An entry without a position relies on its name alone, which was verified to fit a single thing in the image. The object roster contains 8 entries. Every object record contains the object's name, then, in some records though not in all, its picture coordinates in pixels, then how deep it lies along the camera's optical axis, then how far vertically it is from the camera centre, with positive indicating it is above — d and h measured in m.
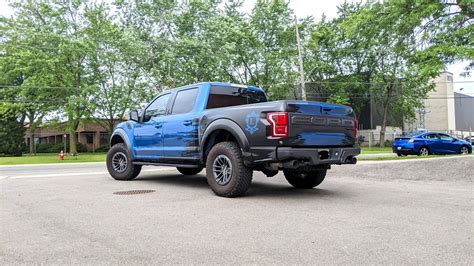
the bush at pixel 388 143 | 48.22 -1.54
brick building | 56.25 +0.42
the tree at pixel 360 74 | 38.50 +6.02
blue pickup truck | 6.37 -0.01
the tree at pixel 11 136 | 41.78 +0.65
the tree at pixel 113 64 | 31.62 +6.22
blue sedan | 20.61 -0.79
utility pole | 25.23 +2.95
